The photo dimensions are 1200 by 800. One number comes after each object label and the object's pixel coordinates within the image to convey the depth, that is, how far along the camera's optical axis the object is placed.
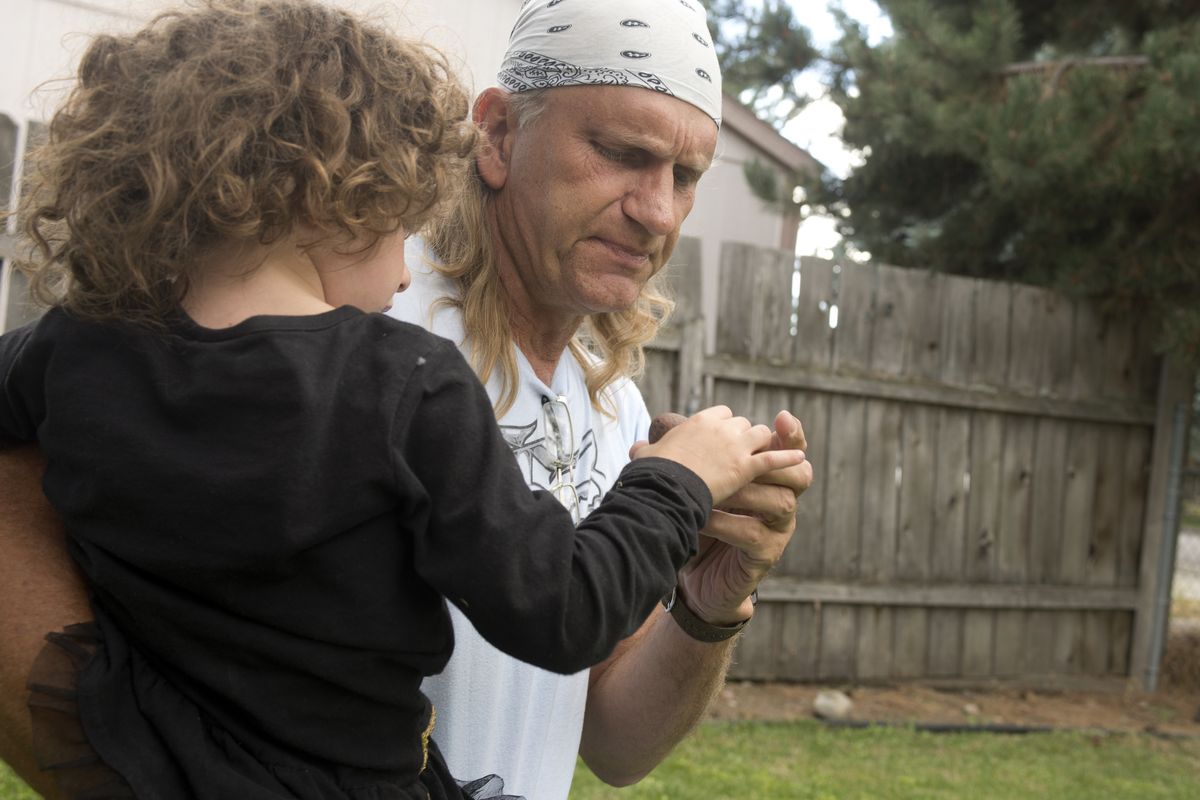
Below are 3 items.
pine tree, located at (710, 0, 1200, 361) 7.06
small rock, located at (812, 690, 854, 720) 6.80
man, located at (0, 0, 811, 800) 2.02
